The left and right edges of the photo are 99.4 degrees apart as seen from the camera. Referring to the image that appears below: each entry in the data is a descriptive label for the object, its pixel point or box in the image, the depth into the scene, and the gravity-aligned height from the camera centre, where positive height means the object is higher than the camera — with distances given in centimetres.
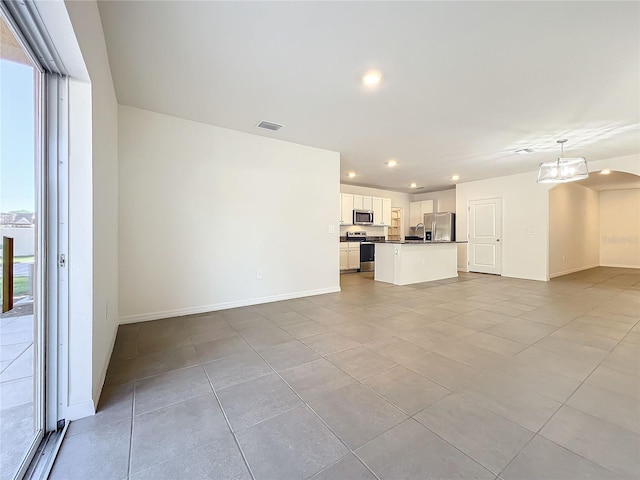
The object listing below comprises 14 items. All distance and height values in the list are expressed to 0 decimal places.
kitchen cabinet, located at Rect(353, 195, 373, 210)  777 +109
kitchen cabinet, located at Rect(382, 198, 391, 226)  851 +89
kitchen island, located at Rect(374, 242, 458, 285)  581 -52
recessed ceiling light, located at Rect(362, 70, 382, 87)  251 +154
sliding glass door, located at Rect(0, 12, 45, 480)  119 -8
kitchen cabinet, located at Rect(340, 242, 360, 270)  757 -45
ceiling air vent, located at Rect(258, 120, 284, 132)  365 +157
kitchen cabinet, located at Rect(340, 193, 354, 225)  749 +87
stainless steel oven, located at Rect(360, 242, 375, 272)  796 -51
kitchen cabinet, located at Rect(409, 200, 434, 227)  933 +102
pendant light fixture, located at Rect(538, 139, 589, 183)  407 +108
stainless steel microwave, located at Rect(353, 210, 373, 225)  773 +65
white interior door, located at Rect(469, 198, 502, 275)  707 +10
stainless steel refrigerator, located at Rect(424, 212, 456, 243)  811 +41
